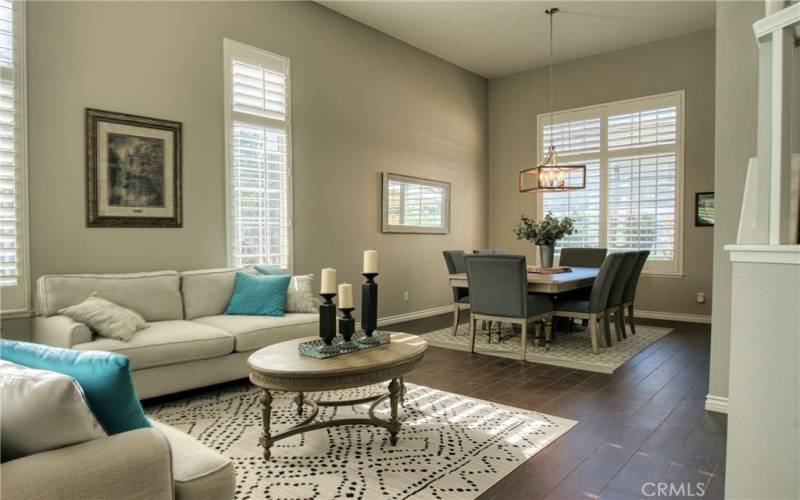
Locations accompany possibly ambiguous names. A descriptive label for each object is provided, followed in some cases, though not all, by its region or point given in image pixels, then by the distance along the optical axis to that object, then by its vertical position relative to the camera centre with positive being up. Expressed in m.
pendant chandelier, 5.11 +0.71
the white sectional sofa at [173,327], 3.01 -0.63
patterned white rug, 2.20 -1.13
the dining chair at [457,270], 5.39 -0.37
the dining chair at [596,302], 4.50 -0.60
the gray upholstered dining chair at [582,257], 6.20 -0.22
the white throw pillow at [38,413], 1.14 -0.42
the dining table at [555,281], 4.40 -0.39
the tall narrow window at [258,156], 4.52 +0.81
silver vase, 5.40 -0.17
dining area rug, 4.32 -1.09
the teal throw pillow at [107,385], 1.29 -0.40
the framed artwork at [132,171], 3.67 +0.54
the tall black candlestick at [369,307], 2.76 -0.40
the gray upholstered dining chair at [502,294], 4.36 -0.51
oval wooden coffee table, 2.29 -0.65
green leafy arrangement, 5.24 +0.11
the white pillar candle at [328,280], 2.50 -0.21
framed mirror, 6.21 +0.48
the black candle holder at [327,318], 2.56 -0.43
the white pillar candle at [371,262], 2.71 -0.13
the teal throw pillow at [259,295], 3.94 -0.47
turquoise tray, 2.54 -0.59
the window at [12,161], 3.24 +0.52
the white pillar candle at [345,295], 2.61 -0.30
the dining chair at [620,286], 4.79 -0.46
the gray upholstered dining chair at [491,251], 5.81 -0.15
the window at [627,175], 6.46 +0.91
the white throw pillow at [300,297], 4.14 -0.50
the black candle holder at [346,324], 2.66 -0.47
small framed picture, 6.14 +0.41
